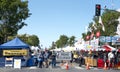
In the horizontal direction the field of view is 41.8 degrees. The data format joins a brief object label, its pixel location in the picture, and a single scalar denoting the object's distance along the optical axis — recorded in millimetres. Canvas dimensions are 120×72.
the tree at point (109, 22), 31194
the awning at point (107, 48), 17419
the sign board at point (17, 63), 14948
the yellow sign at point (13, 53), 16607
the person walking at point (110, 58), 15451
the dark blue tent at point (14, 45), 16534
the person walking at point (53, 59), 15776
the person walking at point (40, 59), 15345
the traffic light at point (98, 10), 14368
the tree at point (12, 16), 24945
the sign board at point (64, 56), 15544
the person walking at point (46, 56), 15540
